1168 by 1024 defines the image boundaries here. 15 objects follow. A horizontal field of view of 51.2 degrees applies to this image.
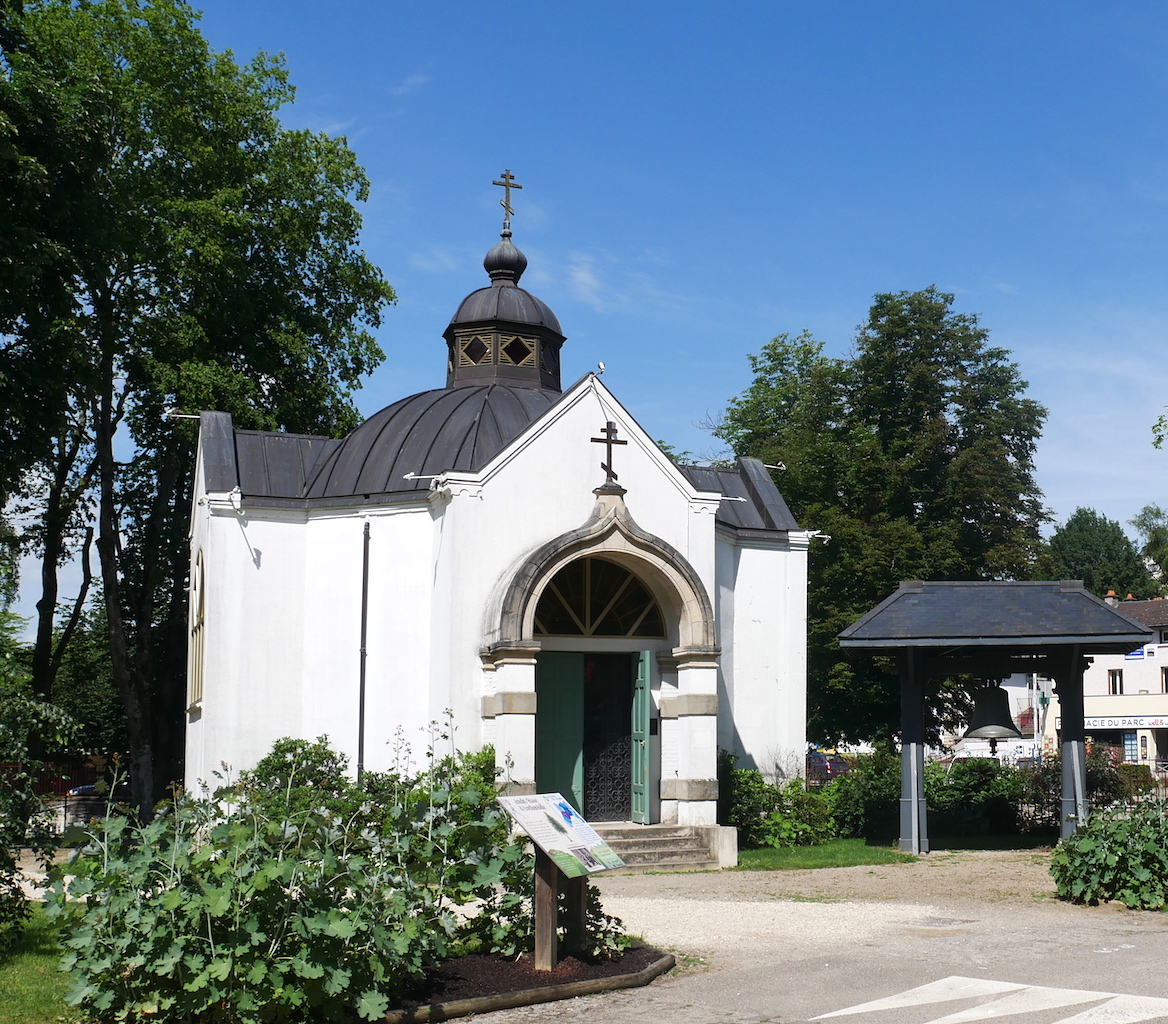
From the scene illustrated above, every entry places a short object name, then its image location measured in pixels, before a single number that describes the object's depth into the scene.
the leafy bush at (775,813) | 18.33
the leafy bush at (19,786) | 9.53
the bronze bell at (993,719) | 15.99
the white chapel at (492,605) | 16.81
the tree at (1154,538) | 60.85
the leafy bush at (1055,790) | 19.66
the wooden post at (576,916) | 8.75
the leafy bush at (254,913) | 6.69
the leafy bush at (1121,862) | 11.45
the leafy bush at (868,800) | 19.20
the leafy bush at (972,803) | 19.52
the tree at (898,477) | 30.88
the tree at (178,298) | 25.56
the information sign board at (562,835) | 8.23
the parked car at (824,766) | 26.03
